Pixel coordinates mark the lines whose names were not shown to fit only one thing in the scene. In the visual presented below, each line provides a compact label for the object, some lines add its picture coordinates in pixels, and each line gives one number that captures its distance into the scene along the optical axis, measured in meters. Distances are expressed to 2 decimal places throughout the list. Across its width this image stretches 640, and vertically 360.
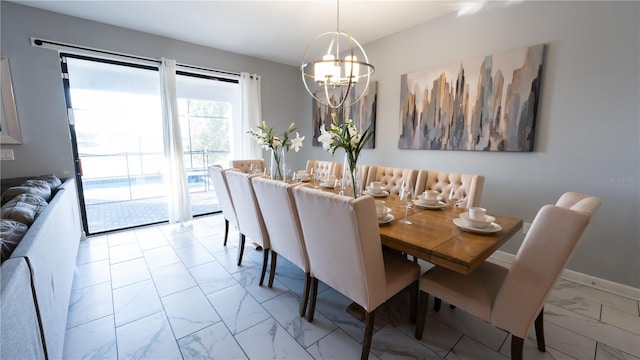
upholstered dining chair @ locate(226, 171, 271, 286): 2.06
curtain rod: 2.78
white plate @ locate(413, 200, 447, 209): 1.98
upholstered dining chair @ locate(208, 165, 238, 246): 2.48
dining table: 1.21
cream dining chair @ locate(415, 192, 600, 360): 1.04
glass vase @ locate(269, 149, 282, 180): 2.69
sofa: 0.85
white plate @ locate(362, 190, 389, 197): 2.38
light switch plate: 2.69
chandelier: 2.08
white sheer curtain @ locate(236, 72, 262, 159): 4.28
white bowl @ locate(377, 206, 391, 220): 1.66
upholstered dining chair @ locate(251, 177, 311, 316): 1.66
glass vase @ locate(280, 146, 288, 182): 2.53
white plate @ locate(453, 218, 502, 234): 1.46
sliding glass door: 3.37
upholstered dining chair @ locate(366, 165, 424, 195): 2.58
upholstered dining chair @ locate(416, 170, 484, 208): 2.13
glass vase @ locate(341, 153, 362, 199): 1.81
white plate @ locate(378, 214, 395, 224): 1.63
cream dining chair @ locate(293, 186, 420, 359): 1.26
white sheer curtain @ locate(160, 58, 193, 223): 3.52
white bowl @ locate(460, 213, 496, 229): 1.49
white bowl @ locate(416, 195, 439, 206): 2.00
